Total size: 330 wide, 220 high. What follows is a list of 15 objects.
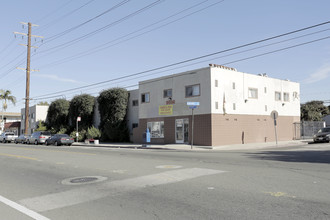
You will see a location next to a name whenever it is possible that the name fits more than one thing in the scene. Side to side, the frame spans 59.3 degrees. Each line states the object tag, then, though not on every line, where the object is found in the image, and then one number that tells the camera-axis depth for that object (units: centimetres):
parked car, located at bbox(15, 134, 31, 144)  3986
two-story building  2628
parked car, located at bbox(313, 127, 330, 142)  2748
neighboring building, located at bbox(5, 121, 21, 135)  6467
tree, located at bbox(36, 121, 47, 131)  4959
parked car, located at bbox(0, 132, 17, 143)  4528
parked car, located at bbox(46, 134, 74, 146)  3186
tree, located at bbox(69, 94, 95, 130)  4094
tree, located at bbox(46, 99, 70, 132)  4603
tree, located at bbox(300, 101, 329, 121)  5194
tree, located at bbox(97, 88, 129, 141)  3547
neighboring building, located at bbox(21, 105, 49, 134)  5431
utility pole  4216
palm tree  6700
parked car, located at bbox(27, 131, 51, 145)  3559
